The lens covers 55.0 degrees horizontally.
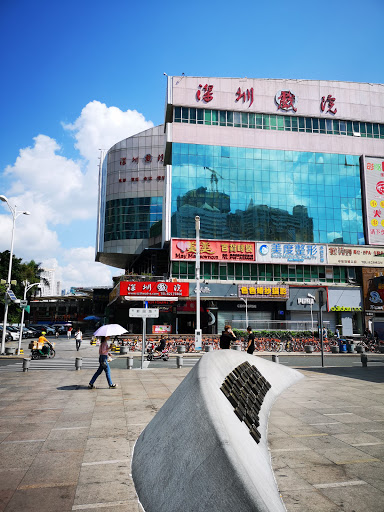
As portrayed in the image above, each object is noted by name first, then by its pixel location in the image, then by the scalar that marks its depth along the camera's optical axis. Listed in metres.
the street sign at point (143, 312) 18.35
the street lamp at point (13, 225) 25.91
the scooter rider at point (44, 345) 22.73
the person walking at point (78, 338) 32.56
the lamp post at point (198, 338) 26.08
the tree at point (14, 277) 49.94
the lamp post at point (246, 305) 39.86
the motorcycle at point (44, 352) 22.56
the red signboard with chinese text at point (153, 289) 41.12
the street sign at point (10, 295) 26.02
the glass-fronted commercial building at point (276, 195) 46.06
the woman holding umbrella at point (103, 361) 11.51
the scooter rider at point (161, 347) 23.36
